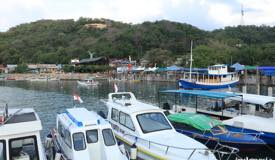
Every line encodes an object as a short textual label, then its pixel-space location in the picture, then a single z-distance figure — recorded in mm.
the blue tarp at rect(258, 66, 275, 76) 29685
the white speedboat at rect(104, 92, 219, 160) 7860
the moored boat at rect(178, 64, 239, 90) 38780
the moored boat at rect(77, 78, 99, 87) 50523
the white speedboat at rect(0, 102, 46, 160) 5371
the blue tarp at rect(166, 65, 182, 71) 57077
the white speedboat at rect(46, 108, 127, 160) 7246
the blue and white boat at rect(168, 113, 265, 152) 10644
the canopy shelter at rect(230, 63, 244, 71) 48142
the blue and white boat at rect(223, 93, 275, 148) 11222
